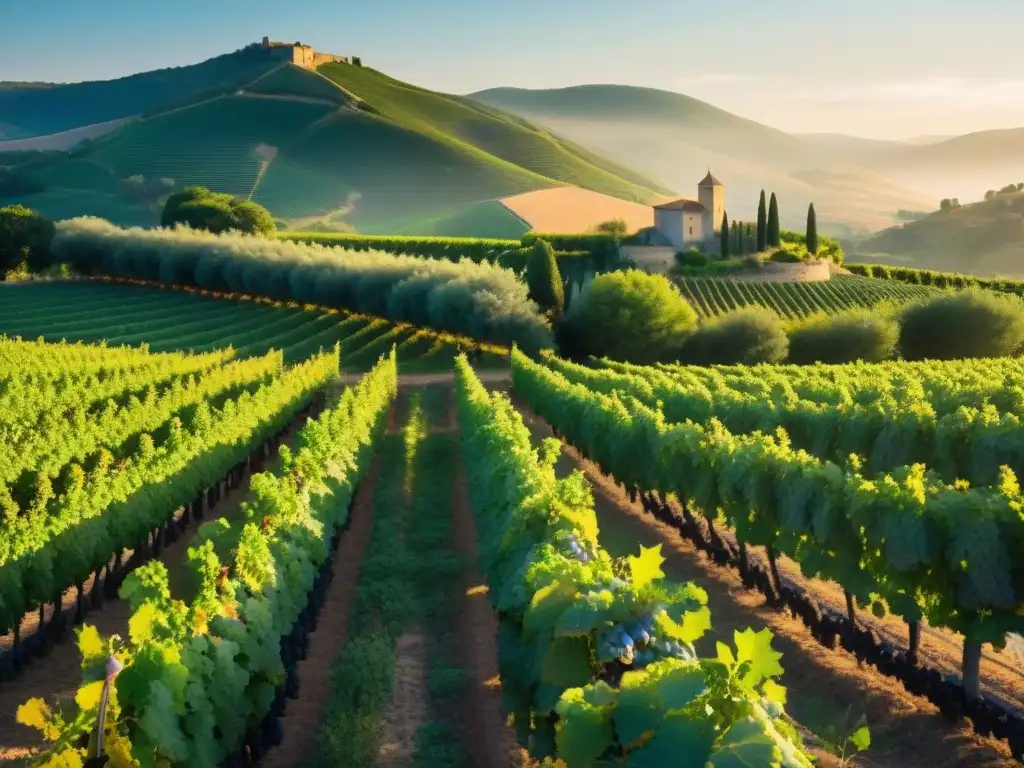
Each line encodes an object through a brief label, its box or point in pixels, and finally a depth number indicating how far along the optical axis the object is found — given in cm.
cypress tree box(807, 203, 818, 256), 8369
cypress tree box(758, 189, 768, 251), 8456
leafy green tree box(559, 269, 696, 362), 5650
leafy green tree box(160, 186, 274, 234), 9456
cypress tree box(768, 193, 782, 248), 8412
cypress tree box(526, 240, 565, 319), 6253
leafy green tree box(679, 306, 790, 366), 5450
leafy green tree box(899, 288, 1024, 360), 5781
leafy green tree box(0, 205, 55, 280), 8188
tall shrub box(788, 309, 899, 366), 5497
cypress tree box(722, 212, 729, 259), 8556
